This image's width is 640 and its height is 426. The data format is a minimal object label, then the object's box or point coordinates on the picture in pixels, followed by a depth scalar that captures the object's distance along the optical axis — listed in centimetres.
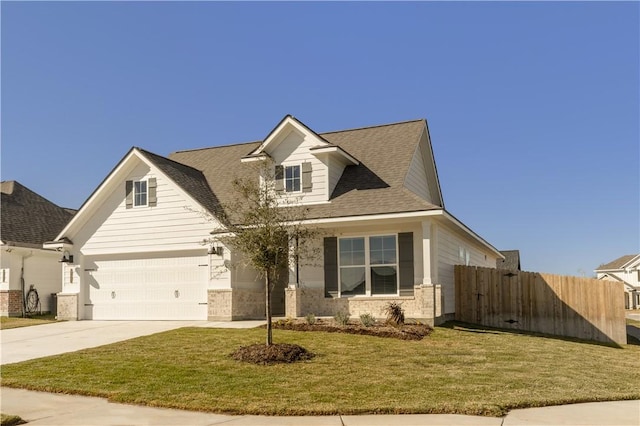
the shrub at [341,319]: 1634
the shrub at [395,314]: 1620
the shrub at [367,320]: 1608
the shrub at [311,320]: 1656
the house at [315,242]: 1827
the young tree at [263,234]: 1273
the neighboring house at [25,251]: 2516
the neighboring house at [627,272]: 5511
